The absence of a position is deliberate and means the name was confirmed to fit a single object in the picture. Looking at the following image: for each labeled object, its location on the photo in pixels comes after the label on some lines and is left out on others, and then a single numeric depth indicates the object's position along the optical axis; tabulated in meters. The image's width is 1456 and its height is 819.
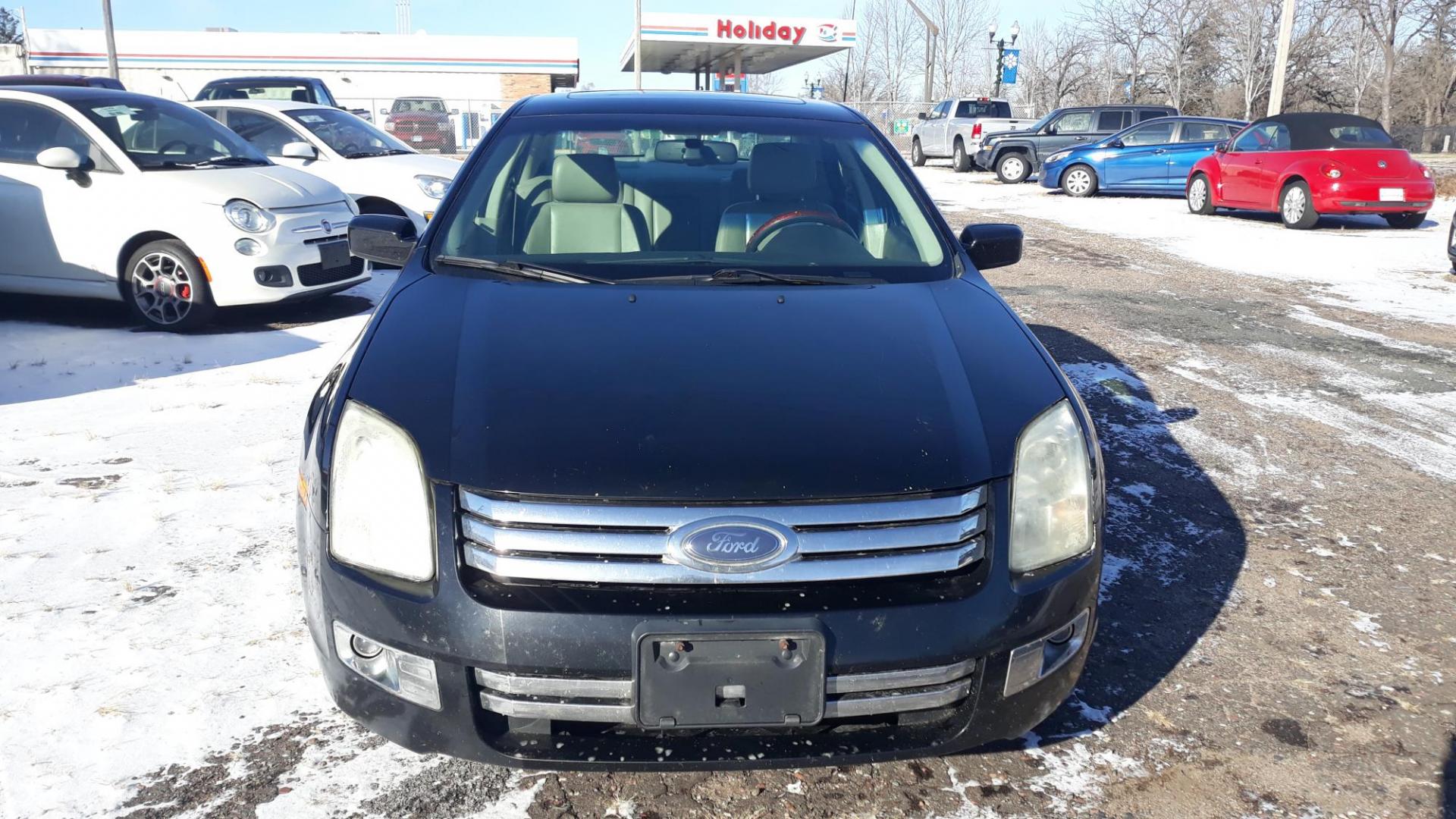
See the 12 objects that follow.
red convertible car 12.91
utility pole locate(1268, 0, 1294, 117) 20.88
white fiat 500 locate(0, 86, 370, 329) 6.91
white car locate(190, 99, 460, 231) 9.31
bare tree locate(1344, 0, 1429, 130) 37.59
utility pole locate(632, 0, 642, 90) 33.38
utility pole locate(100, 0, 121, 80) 26.47
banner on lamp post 38.47
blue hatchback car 17.72
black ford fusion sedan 1.99
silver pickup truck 24.72
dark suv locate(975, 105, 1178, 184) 21.36
